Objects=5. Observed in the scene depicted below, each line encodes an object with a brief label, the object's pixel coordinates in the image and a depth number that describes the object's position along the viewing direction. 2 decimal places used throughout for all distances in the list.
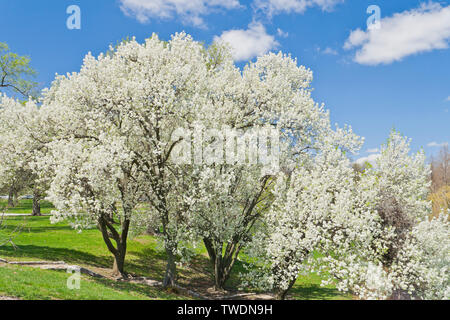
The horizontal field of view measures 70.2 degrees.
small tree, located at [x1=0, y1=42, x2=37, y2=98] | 32.91
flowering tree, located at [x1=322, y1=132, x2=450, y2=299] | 17.62
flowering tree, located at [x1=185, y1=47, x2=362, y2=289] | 22.12
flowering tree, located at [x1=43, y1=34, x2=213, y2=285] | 19.34
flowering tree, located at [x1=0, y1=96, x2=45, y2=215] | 22.45
